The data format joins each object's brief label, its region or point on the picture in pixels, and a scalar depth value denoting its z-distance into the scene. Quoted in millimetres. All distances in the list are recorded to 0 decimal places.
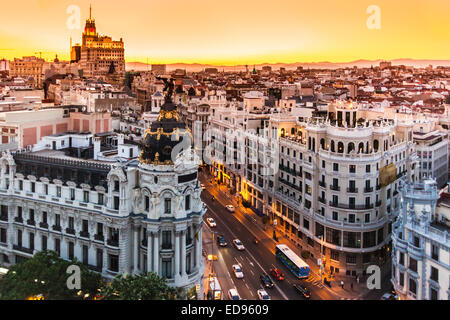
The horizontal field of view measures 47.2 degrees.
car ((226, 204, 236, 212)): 81875
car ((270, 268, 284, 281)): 57875
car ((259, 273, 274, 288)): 55988
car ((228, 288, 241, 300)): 51531
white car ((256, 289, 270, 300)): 51669
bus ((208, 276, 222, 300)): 51966
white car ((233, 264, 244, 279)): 57822
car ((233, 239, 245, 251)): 66212
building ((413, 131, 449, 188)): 75375
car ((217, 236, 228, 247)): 67250
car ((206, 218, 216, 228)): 73731
